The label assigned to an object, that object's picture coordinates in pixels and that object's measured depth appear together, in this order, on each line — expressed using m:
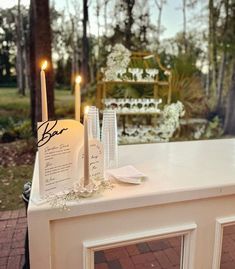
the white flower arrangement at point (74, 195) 0.85
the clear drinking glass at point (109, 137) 1.19
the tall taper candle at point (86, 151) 0.85
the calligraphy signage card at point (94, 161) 0.94
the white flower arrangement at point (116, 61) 3.43
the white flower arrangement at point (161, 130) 3.64
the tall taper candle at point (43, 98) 0.87
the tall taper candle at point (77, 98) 0.94
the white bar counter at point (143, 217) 0.86
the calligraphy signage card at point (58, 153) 0.84
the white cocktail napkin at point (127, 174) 1.03
